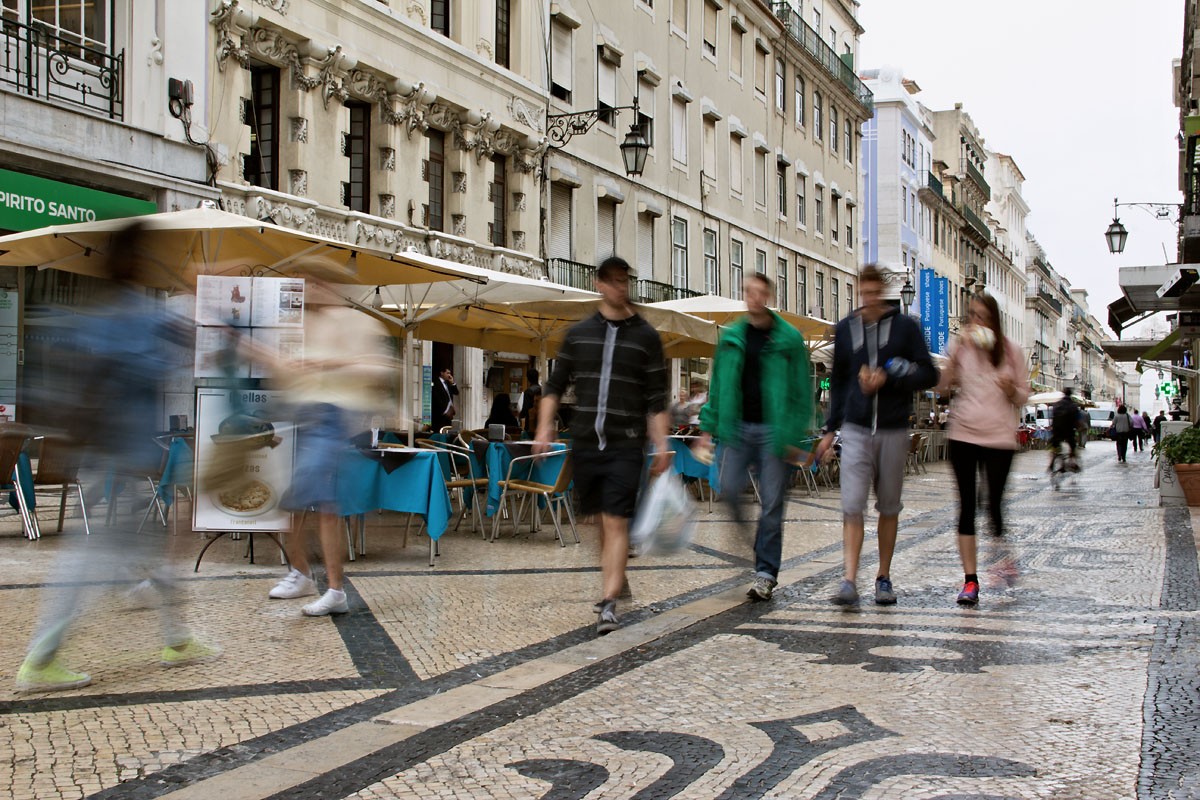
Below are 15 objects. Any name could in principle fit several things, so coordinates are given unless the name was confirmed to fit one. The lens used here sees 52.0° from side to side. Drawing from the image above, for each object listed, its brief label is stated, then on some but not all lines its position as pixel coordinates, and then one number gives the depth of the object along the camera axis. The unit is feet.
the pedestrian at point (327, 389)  19.34
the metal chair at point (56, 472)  15.84
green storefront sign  45.52
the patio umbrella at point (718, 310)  55.57
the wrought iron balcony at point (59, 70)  46.37
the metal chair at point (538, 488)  32.50
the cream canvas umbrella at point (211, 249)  30.89
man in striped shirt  19.94
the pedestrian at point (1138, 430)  147.13
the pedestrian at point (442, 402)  56.44
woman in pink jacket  22.15
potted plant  45.09
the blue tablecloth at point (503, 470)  33.58
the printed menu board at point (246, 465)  25.25
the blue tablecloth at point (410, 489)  27.30
